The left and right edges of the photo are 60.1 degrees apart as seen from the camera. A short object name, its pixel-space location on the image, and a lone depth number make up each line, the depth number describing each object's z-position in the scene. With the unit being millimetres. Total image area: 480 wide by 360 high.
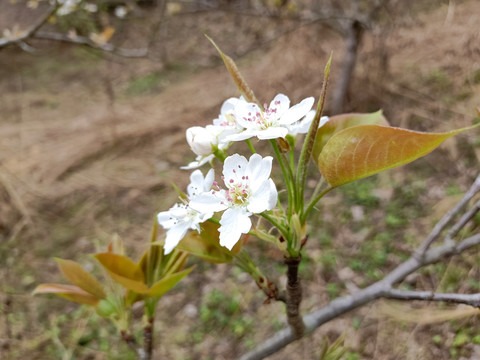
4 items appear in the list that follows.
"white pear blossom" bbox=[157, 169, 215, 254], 166
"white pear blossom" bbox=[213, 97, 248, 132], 166
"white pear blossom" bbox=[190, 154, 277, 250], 144
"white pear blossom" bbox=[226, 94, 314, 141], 148
